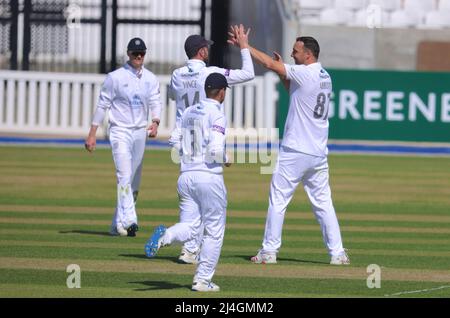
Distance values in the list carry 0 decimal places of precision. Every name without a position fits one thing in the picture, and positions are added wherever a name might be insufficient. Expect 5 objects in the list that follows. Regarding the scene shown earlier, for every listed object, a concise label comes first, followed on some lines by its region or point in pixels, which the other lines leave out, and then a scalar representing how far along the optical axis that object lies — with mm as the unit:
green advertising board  30562
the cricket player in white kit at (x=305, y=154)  12969
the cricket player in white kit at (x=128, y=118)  15164
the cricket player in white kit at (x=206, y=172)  10867
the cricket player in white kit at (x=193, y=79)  12766
